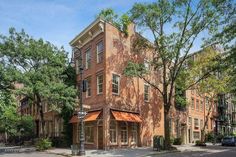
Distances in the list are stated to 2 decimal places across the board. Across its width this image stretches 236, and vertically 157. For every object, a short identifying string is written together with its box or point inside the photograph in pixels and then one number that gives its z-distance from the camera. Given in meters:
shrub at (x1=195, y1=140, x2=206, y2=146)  21.91
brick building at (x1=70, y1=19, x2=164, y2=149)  17.07
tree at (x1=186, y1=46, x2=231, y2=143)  19.14
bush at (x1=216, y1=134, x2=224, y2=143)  29.69
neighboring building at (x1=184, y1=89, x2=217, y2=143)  26.91
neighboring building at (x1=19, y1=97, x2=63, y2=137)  22.56
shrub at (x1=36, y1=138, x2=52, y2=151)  17.79
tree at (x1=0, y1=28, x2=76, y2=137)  17.05
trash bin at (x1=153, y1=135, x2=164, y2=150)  15.86
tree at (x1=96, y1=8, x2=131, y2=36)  17.82
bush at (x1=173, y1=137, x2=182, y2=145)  22.55
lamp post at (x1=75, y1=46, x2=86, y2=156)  13.65
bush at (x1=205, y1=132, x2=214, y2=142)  29.04
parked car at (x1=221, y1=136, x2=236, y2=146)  23.49
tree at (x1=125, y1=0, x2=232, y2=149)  16.20
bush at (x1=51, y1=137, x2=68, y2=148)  20.02
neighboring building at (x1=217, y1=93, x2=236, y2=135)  35.93
